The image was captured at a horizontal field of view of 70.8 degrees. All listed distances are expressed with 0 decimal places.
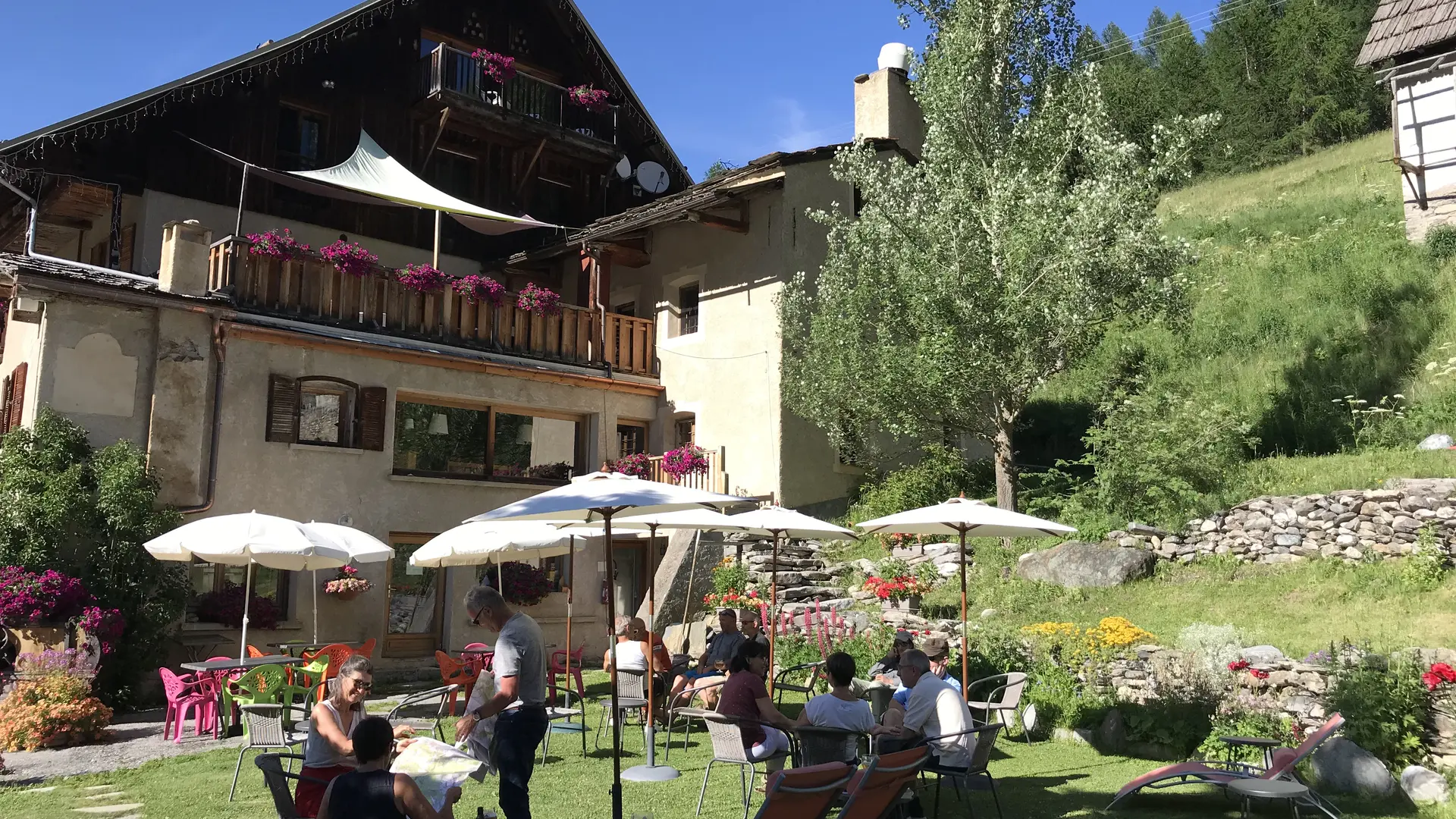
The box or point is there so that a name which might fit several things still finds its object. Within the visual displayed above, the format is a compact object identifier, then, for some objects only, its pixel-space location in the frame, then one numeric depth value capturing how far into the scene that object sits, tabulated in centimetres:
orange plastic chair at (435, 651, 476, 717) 1066
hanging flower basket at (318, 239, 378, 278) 1598
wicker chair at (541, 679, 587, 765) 889
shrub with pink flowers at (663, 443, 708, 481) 1744
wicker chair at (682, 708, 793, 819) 665
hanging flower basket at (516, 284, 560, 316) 1788
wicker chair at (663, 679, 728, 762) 901
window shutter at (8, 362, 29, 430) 1375
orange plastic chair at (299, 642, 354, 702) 1063
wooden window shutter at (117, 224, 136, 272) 1709
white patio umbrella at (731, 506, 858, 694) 1046
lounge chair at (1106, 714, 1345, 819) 636
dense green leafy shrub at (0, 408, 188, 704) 1177
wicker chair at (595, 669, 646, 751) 962
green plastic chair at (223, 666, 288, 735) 1007
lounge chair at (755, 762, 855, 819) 505
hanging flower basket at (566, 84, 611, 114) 2144
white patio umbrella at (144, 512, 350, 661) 1028
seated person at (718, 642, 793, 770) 673
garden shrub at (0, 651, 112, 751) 970
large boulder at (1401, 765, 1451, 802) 688
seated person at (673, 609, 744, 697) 1002
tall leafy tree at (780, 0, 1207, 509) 1477
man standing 559
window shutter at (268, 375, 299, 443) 1476
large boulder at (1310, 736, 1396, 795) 706
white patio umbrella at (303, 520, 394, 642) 1131
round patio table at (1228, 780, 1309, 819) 596
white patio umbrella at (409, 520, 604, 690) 1165
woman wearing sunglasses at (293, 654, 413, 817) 527
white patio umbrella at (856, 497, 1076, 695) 912
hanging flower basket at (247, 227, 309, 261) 1512
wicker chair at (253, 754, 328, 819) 486
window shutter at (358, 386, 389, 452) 1558
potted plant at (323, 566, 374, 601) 1444
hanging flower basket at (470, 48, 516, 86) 1995
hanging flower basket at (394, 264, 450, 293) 1672
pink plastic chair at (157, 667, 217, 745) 996
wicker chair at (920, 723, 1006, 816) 654
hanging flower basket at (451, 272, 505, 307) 1722
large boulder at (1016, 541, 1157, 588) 1289
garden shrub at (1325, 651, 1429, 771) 754
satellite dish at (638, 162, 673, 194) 2275
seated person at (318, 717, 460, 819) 421
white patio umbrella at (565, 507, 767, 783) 769
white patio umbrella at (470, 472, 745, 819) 659
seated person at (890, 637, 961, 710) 842
